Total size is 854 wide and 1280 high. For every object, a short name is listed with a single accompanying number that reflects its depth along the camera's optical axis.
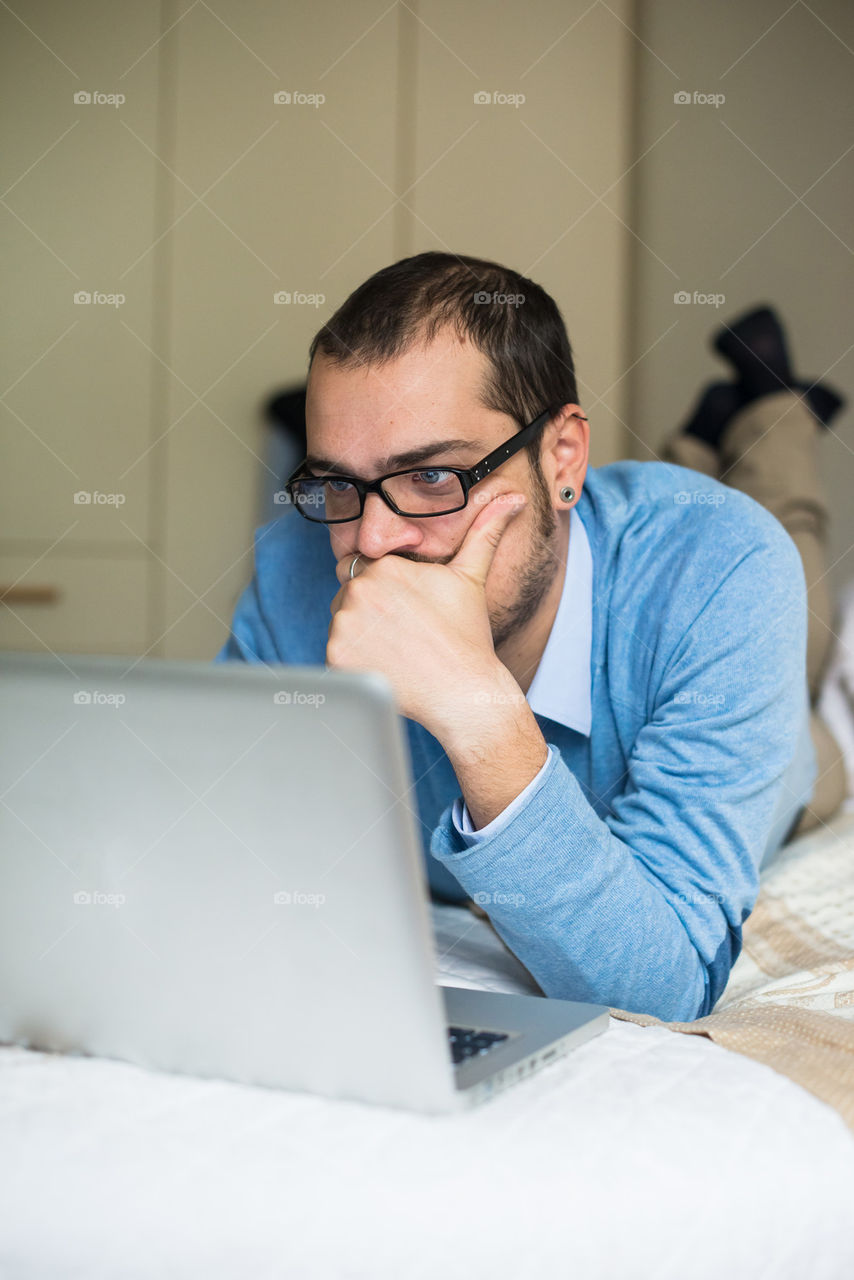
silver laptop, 0.48
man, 0.84
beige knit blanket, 0.68
